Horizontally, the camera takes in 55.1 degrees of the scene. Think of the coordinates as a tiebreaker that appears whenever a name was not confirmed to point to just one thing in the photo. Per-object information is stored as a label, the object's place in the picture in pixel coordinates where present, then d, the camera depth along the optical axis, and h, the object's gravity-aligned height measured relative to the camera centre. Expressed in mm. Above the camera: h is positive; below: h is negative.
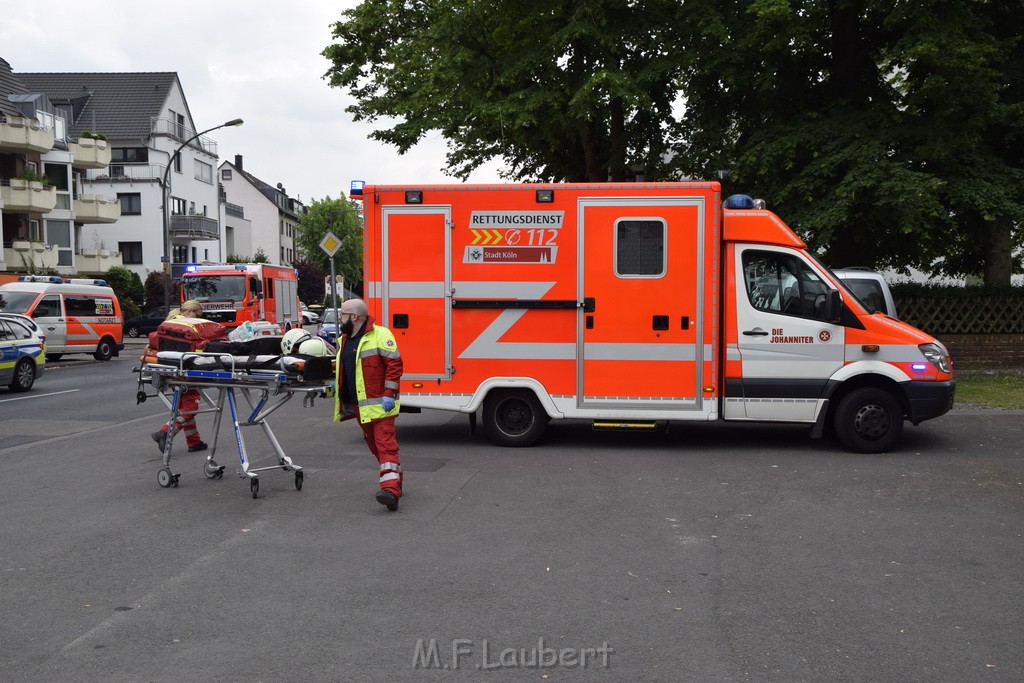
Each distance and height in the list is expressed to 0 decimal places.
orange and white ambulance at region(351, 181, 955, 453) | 10508 -217
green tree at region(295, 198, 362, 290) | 89562 +5922
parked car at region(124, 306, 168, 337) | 41312 -1178
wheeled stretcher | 7898 -693
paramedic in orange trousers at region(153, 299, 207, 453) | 10036 -1236
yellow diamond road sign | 21181 +1112
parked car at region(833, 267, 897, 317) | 15383 +106
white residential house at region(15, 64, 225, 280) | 59156 +8878
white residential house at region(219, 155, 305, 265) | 89750 +8167
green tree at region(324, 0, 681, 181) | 17812 +4059
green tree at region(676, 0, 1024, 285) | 15945 +3180
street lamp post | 35772 +1347
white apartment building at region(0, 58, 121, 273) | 41656 +4797
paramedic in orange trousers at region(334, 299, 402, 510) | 7699 -660
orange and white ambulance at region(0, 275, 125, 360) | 25938 -403
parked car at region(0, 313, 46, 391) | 18234 -1078
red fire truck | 28453 +137
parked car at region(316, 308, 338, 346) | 25656 -888
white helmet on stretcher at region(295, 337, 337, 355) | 8039 -431
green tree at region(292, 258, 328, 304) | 82250 +1206
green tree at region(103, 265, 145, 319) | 46469 +399
